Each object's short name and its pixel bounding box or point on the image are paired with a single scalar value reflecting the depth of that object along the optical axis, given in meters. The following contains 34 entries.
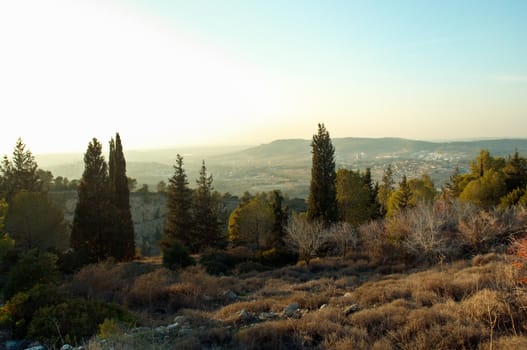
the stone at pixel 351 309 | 7.03
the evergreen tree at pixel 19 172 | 28.26
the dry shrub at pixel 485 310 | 5.48
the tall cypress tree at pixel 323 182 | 25.33
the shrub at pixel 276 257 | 21.86
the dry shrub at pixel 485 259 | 12.29
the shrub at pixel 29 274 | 8.95
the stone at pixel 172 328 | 6.86
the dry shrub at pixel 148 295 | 10.80
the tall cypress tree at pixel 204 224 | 30.50
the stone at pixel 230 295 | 11.29
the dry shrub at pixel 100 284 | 11.77
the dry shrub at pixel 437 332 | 4.70
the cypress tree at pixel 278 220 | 28.05
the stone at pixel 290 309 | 7.53
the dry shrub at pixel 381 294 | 7.83
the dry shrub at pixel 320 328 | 5.32
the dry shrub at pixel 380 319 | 5.62
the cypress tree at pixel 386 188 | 49.19
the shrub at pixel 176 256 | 17.45
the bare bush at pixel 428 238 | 15.62
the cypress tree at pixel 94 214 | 20.80
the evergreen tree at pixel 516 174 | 27.64
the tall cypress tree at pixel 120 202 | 21.95
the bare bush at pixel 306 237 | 19.64
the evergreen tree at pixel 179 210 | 29.75
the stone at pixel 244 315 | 7.30
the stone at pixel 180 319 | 7.70
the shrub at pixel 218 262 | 18.11
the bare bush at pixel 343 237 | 20.70
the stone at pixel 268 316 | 7.43
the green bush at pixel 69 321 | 6.92
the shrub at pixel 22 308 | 7.66
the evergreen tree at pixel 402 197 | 31.88
